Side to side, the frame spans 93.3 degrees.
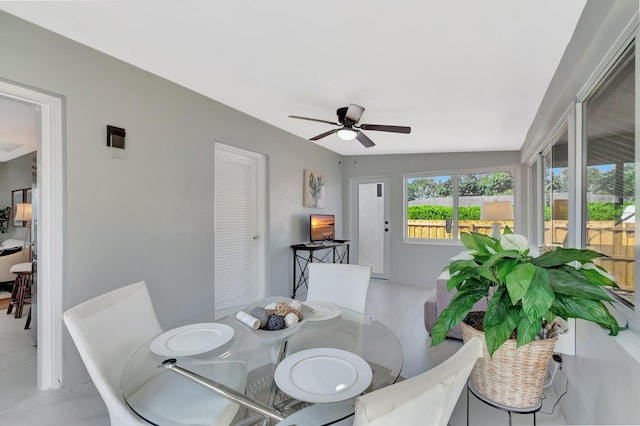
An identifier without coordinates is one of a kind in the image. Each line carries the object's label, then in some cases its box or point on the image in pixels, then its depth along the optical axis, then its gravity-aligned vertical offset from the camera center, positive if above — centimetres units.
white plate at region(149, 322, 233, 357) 139 -63
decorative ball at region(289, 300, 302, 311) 163 -51
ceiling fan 287 +87
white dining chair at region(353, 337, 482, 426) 59 -40
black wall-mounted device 235 +60
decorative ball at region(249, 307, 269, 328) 150 -52
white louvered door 356 -19
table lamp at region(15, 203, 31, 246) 472 +1
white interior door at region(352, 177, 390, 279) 573 -22
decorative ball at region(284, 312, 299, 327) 150 -54
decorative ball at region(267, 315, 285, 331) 147 -55
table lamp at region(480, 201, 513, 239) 391 +1
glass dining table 109 -68
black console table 444 -73
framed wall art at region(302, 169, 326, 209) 484 +39
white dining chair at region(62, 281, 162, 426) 113 -58
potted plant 87 -29
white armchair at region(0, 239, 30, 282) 435 -71
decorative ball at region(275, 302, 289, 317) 155 -50
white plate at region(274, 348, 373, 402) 106 -63
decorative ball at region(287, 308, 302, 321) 158 -53
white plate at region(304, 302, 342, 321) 174 -61
